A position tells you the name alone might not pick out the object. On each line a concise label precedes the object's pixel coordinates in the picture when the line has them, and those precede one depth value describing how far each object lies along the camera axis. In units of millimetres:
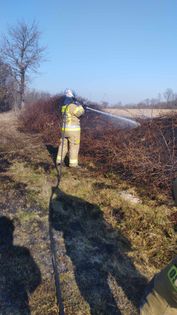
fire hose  2369
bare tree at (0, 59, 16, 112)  18749
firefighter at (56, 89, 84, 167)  5396
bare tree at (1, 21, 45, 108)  18594
